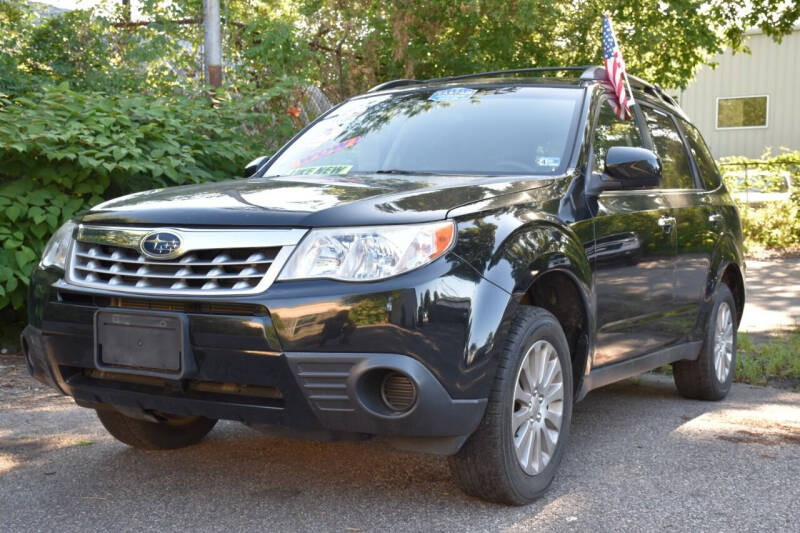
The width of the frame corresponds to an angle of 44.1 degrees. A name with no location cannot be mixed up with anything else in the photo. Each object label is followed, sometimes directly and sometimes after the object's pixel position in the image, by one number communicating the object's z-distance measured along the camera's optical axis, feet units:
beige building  85.40
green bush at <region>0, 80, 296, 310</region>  20.15
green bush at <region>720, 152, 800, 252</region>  50.39
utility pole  29.60
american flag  16.14
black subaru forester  10.35
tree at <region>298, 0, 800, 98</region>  38.73
